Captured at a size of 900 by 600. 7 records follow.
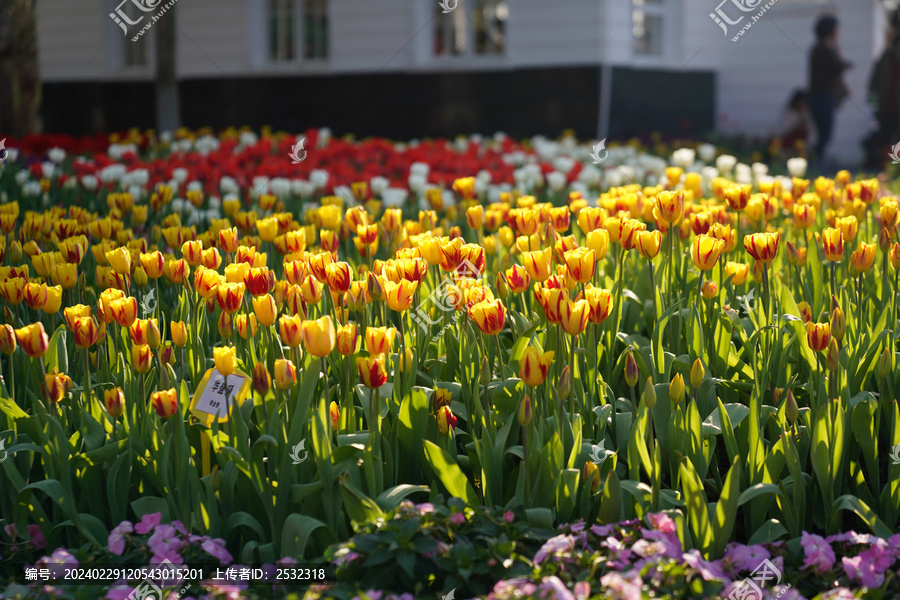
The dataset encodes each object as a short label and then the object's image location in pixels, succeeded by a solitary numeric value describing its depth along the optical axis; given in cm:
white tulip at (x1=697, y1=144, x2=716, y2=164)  714
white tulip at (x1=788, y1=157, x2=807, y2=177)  500
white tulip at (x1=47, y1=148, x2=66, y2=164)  701
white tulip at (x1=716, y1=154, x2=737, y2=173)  547
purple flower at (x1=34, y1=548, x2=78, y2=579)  178
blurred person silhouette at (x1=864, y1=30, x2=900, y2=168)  1153
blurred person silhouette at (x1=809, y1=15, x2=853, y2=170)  1209
